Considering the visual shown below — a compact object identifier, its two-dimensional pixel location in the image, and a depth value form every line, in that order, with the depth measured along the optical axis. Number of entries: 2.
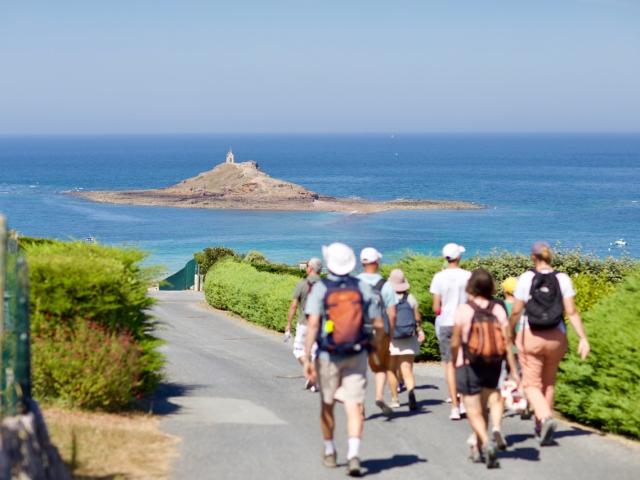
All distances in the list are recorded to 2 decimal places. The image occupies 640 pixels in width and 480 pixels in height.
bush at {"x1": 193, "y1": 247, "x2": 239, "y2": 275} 41.44
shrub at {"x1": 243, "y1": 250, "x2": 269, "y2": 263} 41.38
